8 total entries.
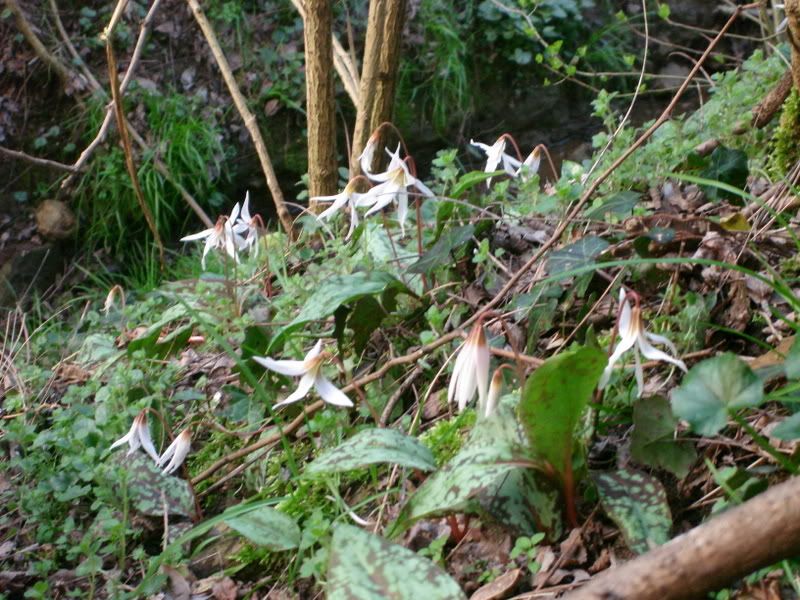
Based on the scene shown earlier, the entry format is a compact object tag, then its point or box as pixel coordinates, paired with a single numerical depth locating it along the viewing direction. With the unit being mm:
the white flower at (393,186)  2246
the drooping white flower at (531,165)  2477
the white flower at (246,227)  2768
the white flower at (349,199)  2382
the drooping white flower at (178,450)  2121
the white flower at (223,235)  2686
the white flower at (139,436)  2133
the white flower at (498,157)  2463
